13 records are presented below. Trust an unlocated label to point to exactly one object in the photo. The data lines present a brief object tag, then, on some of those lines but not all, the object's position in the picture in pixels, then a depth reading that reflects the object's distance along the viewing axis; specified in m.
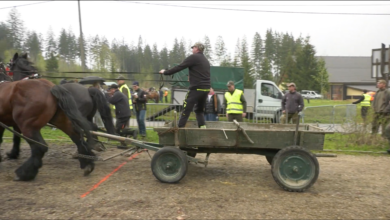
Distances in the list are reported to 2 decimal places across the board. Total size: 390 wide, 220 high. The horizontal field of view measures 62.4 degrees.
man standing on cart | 5.00
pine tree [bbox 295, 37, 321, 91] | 38.91
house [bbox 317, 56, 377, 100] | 52.19
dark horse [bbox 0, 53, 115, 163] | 6.17
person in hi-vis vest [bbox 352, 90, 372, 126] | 11.06
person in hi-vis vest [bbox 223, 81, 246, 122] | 8.66
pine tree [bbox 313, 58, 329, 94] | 36.50
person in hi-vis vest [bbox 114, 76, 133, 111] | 8.58
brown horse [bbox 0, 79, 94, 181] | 4.84
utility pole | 17.23
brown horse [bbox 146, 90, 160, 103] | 19.96
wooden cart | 4.51
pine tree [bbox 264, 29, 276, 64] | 44.19
